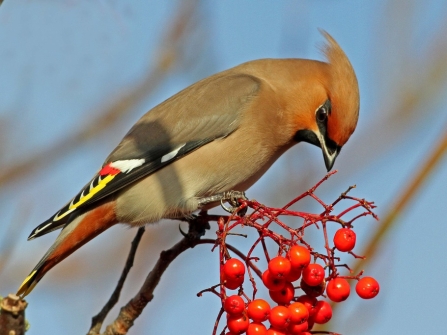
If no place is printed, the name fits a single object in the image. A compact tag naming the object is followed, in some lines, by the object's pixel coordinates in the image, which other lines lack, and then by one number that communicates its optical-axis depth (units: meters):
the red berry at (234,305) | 4.76
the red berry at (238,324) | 4.76
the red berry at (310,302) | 4.86
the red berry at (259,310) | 4.74
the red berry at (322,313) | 4.84
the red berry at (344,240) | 4.76
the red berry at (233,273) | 4.86
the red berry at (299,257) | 4.72
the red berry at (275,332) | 4.74
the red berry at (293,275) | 4.80
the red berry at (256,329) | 4.76
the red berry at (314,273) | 4.76
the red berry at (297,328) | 4.68
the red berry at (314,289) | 4.92
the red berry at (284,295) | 4.88
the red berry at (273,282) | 4.84
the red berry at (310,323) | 4.87
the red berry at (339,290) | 4.76
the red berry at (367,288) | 4.86
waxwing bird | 7.73
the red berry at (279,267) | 4.73
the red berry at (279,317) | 4.63
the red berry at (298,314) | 4.61
